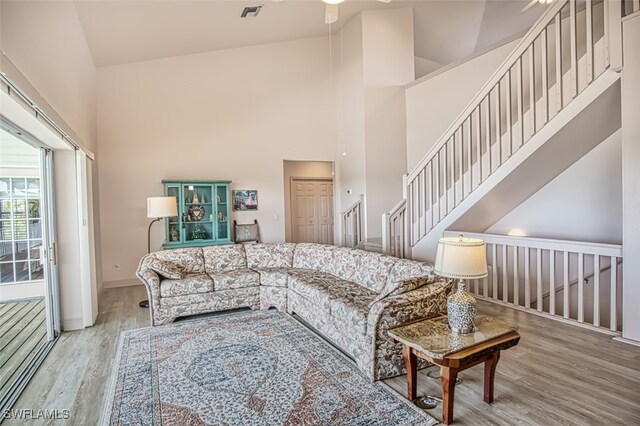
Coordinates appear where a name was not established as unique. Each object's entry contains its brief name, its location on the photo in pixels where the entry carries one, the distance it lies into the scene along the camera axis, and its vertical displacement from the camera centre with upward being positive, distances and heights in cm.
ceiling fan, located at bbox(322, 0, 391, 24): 372 +212
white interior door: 875 -10
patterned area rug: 223 -132
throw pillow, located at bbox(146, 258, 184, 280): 420 -72
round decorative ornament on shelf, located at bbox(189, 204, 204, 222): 622 -6
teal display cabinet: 607 -9
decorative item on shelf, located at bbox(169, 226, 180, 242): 606 -42
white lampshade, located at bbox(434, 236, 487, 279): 225 -37
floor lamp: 496 +4
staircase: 325 +74
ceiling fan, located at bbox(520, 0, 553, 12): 407 +241
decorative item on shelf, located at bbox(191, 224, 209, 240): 625 -43
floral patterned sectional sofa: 267 -85
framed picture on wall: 688 +16
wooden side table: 207 -89
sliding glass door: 334 -39
